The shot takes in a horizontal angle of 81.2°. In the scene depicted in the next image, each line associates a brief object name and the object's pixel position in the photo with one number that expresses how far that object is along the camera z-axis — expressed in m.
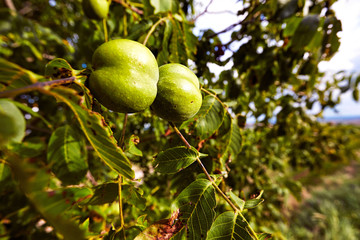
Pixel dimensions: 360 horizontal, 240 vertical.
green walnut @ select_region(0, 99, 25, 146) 0.08
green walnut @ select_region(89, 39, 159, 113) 0.13
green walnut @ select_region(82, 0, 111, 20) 0.24
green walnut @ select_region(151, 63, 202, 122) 0.16
